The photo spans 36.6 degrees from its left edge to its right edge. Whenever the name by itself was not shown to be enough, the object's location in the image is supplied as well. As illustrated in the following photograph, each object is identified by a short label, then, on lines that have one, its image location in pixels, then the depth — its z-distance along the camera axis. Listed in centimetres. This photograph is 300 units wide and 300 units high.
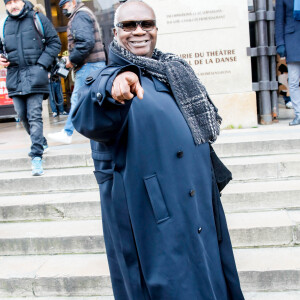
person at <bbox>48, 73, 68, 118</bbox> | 1109
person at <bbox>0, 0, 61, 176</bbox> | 484
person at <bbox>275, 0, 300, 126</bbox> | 560
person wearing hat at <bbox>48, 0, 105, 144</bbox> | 536
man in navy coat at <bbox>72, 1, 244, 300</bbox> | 186
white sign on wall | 578
